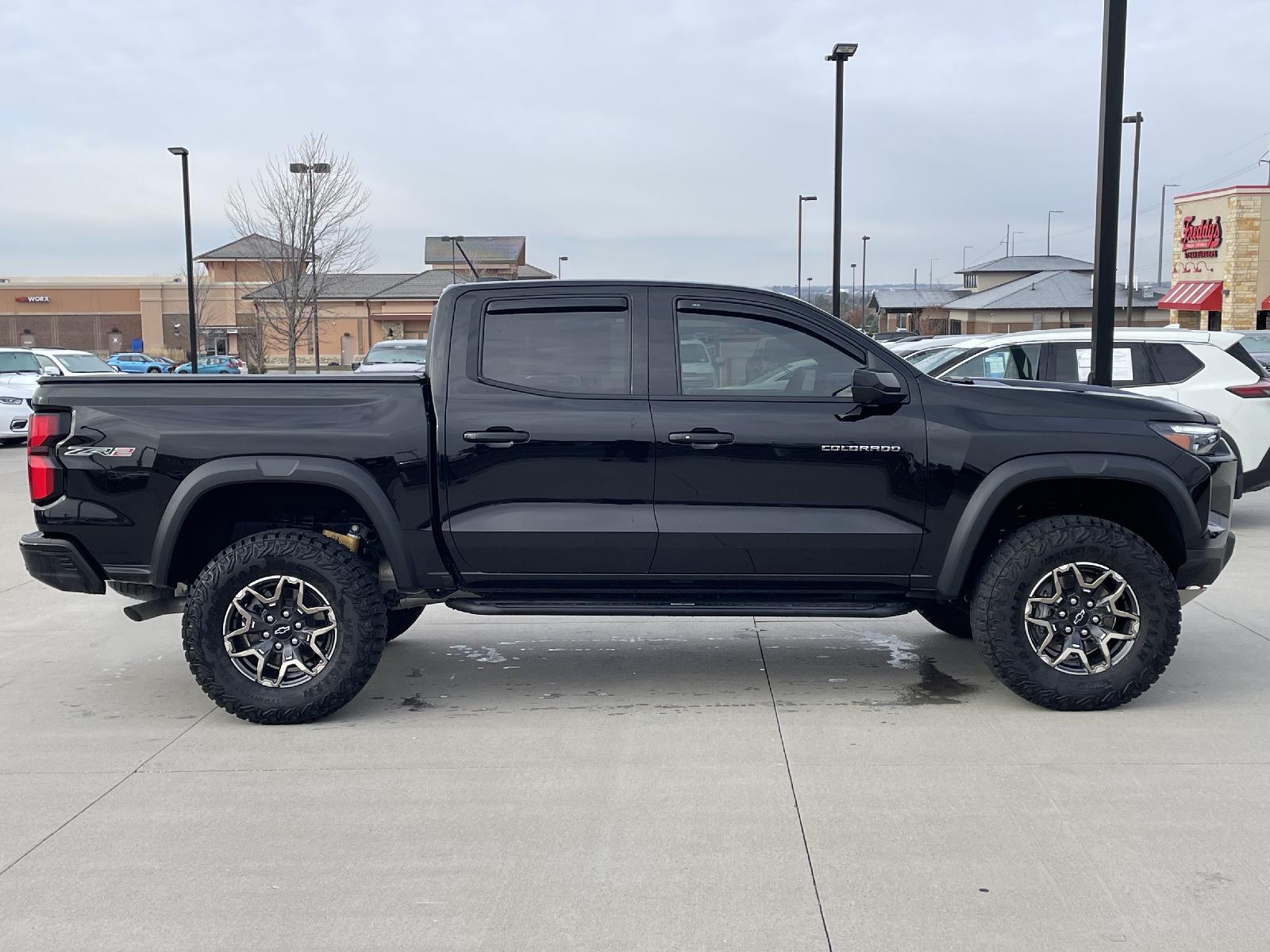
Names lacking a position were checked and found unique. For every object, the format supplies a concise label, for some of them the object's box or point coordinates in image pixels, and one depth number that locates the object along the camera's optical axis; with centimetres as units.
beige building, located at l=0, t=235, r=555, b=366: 7012
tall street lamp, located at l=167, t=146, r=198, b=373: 3097
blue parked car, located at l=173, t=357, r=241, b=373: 5079
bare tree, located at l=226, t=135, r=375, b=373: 3575
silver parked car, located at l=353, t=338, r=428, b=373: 2475
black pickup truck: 554
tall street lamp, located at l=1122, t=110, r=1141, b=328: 3694
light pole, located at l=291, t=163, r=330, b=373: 3350
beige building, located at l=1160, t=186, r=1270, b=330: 4166
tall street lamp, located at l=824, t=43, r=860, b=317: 2247
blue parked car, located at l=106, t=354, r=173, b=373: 4962
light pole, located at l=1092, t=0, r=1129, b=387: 952
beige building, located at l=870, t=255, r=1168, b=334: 5859
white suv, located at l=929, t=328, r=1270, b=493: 1066
